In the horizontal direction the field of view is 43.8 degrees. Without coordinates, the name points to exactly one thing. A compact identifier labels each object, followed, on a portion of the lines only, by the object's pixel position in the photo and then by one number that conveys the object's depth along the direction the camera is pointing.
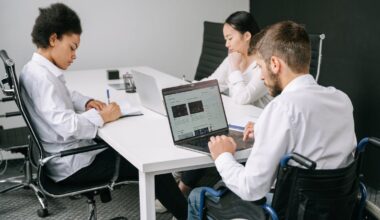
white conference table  1.79
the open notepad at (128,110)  2.44
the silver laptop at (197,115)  1.94
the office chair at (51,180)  2.10
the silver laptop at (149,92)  2.42
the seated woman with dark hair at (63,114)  2.16
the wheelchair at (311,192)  1.44
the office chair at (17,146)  3.06
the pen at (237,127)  2.16
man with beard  1.47
